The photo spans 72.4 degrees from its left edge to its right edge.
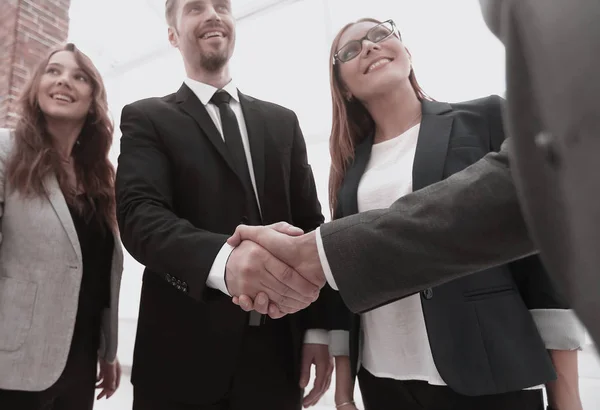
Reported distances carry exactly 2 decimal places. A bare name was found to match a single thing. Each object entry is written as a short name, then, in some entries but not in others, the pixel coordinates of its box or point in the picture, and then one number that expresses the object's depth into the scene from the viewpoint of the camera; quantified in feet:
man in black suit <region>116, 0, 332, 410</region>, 3.70
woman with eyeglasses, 3.30
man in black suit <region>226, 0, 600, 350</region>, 0.84
